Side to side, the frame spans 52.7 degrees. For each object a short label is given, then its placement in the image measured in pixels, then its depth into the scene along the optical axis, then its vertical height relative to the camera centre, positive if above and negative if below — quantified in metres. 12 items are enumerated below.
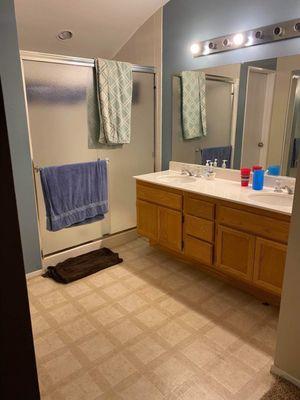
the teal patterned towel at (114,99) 2.81 +0.22
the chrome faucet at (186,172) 3.10 -0.50
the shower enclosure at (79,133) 2.54 -0.09
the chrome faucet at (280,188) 2.32 -0.50
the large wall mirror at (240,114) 2.28 +0.06
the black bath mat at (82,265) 2.73 -1.33
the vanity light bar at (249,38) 2.15 +0.64
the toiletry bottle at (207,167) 2.93 -0.42
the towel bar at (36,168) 2.60 -0.37
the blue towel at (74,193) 2.72 -0.65
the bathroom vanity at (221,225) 2.04 -0.79
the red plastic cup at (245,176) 2.56 -0.45
